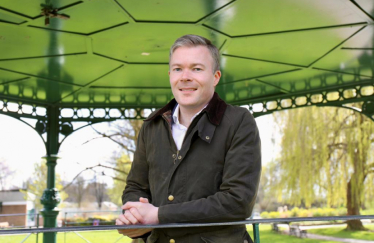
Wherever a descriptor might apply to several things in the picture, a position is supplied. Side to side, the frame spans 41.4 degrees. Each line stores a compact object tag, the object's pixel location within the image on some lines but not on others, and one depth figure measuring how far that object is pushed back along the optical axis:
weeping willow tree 17.09
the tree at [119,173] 19.75
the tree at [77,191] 27.86
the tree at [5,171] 31.52
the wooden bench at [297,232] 20.71
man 1.89
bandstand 4.68
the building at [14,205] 31.22
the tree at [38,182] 27.41
